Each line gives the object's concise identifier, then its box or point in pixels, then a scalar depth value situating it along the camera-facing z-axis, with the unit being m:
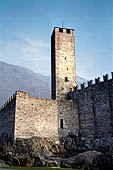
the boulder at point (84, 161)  13.06
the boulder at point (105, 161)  12.94
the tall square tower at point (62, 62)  26.44
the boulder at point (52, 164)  13.17
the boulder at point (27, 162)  12.91
